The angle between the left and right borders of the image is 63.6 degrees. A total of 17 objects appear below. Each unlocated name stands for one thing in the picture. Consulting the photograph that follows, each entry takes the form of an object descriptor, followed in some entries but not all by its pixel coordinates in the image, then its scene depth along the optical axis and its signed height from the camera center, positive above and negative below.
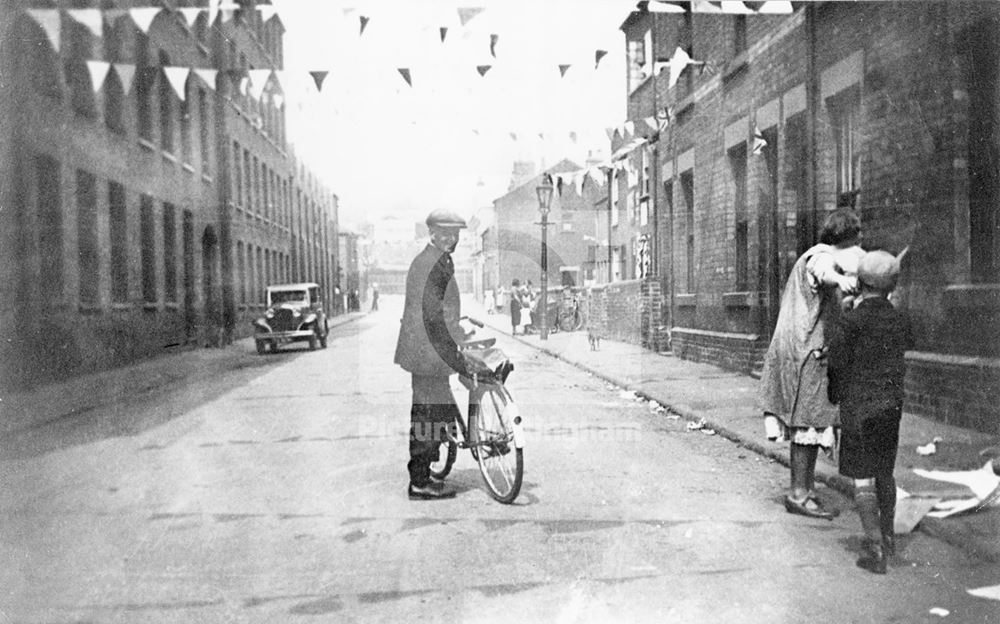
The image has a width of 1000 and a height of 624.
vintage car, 20.70 -0.65
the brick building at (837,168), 7.49 +1.44
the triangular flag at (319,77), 8.39 +2.26
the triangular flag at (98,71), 7.01 +1.98
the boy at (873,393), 4.03 -0.57
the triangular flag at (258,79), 8.43 +2.25
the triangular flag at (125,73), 7.12 +2.01
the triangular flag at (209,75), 7.71 +2.11
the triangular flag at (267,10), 7.20 +2.58
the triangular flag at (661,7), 6.97 +2.46
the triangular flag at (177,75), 7.71 +2.11
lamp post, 22.30 +2.12
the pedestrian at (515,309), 24.97 -0.64
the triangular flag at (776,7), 6.67 +2.39
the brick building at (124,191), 12.34 +2.12
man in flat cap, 5.38 -0.36
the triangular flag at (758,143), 12.22 +2.12
